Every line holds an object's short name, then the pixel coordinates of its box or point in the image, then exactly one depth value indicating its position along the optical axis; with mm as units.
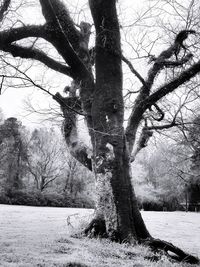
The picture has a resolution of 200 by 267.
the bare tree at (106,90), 6930
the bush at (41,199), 32903
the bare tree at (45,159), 41344
